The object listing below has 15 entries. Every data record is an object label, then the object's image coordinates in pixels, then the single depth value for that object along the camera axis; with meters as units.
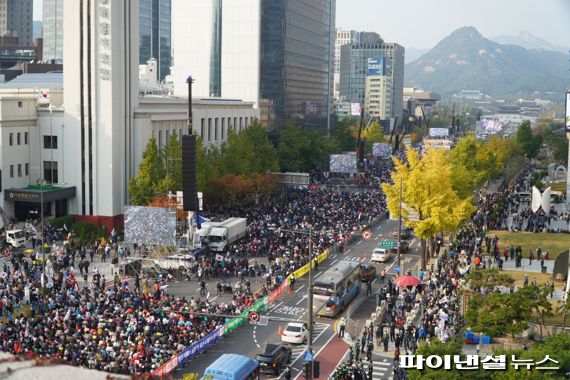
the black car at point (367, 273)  48.81
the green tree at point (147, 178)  61.91
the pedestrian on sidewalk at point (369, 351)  33.66
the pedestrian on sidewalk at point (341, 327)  38.19
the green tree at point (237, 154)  81.19
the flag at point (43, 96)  68.00
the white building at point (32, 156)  63.50
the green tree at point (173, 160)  65.75
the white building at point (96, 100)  65.31
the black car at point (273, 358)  32.00
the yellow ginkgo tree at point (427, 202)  52.81
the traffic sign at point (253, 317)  35.16
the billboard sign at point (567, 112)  85.56
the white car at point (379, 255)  55.81
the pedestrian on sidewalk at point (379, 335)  37.09
